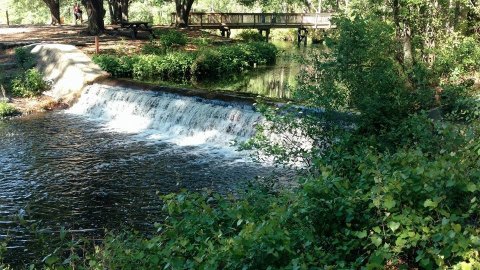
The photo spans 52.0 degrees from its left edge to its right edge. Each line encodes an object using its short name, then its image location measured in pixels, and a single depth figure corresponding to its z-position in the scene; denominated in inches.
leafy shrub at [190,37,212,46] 1013.8
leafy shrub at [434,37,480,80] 510.9
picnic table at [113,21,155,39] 1026.6
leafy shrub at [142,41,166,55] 917.8
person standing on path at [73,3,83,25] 1395.2
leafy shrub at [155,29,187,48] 960.3
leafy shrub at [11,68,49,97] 695.1
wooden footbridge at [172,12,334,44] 1300.4
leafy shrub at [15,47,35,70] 783.1
